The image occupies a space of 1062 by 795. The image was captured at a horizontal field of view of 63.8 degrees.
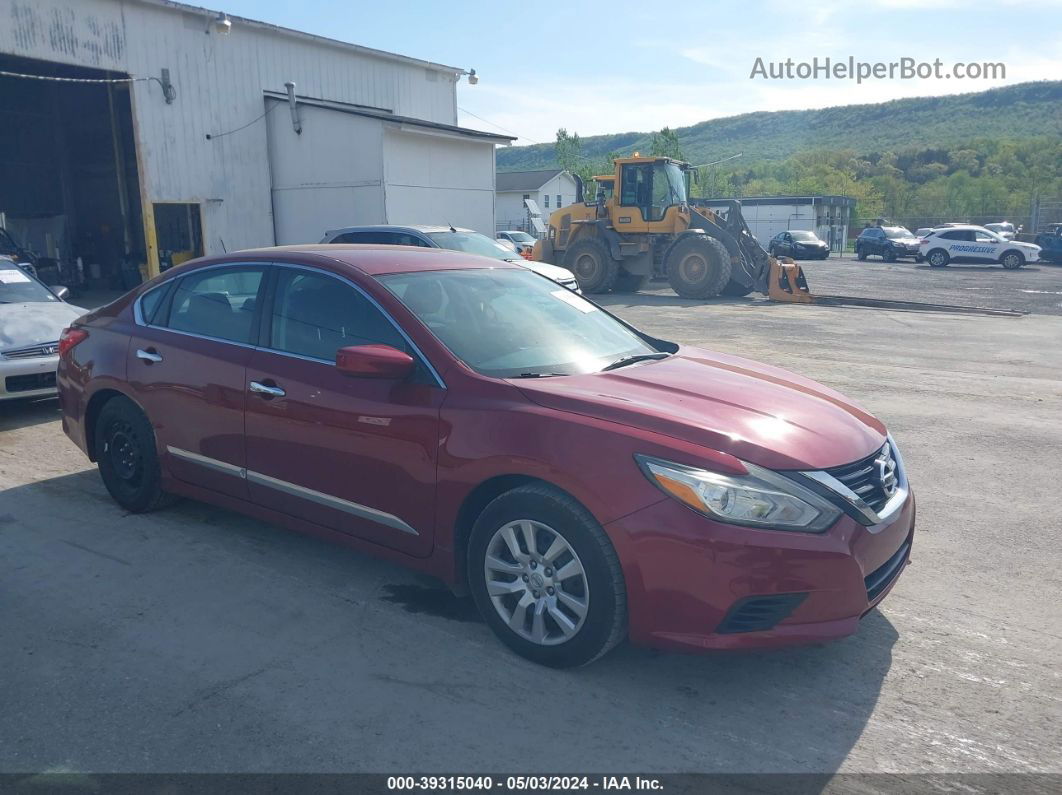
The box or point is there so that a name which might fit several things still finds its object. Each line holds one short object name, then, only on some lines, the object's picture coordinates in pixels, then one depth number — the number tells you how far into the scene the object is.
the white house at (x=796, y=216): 48.84
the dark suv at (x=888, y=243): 39.28
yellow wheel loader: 19.33
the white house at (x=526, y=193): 68.81
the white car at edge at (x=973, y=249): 33.09
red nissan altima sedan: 3.12
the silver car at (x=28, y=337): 7.49
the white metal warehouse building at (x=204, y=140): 19.27
